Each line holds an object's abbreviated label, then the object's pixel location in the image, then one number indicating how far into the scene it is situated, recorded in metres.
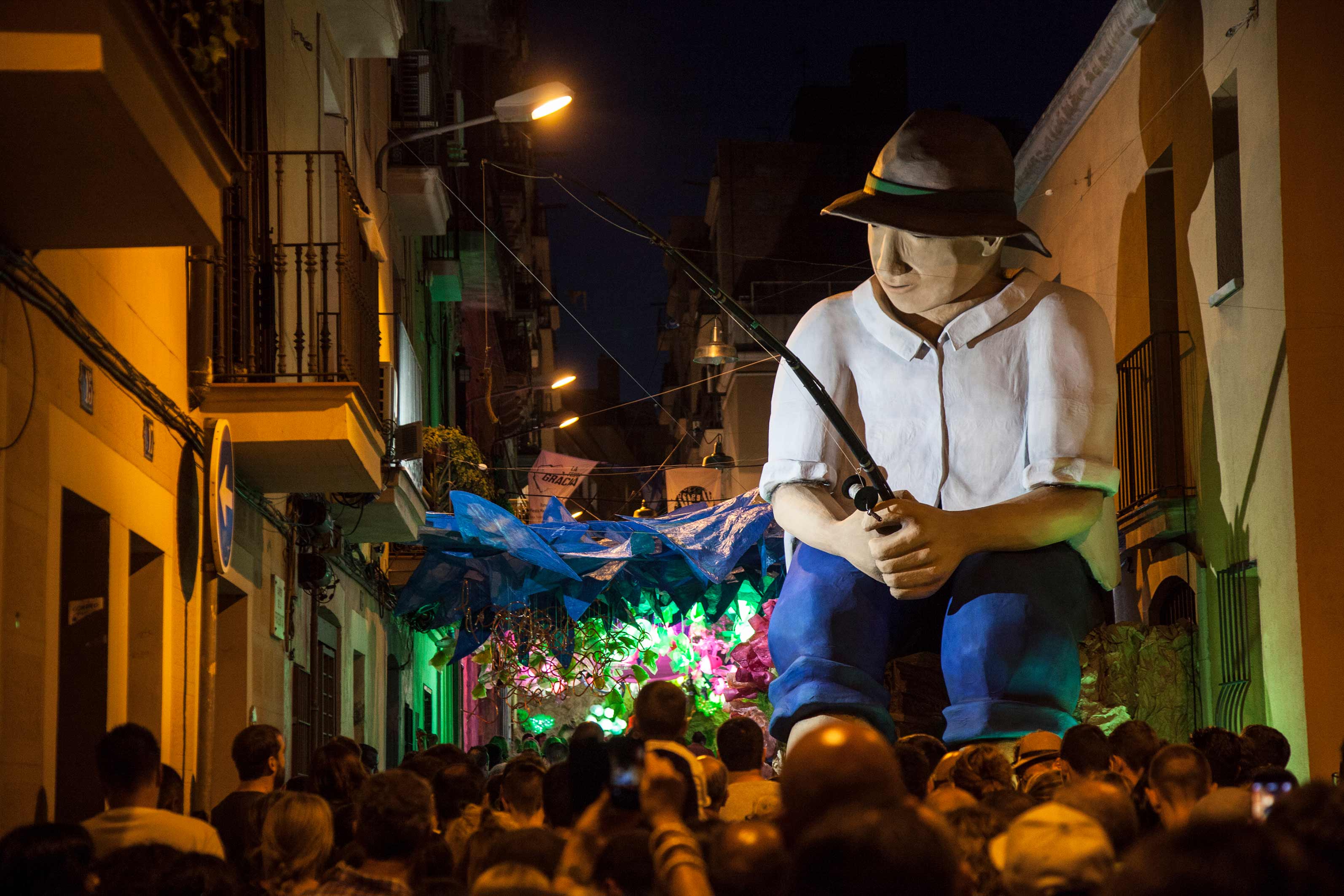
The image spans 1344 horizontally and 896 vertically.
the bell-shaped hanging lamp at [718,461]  25.08
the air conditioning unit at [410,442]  13.17
